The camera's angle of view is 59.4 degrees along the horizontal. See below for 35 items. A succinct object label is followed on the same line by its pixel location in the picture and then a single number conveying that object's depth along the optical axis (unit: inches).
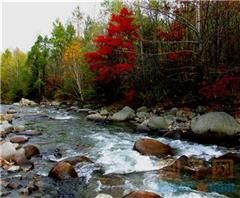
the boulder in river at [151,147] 234.3
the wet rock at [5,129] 313.1
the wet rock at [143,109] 426.6
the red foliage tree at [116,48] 483.6
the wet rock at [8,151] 222.3
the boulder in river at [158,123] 324.7
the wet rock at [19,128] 337.8
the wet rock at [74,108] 550.6
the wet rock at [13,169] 201.6
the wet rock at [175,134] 288.0
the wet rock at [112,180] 180.0
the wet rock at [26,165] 205.8
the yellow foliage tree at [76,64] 616.3
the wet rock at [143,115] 391.2
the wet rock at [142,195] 151.0
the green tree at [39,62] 870.4
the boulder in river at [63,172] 188.9
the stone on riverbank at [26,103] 766.3
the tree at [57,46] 832.6
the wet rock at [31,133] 316.3
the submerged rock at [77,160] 212.2
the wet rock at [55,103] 694.3
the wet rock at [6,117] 416.3
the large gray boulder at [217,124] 274.9
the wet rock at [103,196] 154.2
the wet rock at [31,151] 233.4
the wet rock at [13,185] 172.7
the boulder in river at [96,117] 419.6
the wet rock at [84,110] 518.8
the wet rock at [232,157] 216.5
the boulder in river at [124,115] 403.2
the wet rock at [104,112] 442.8
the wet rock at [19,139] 280.1
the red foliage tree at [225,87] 321.6
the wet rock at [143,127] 327.8
